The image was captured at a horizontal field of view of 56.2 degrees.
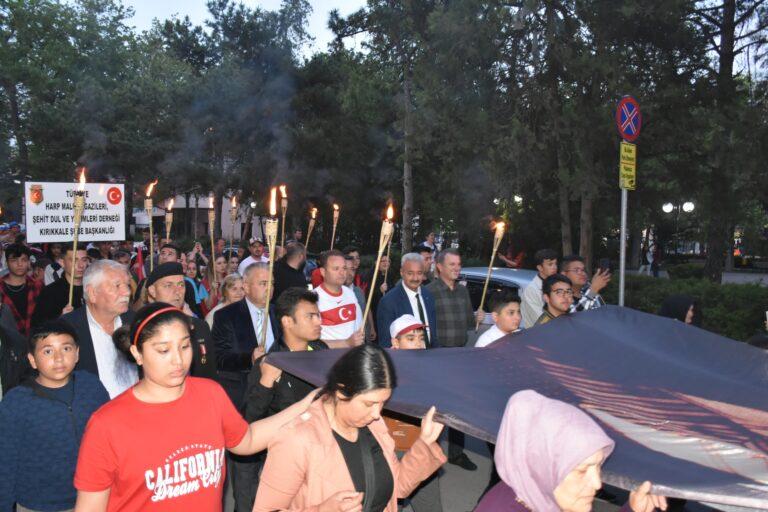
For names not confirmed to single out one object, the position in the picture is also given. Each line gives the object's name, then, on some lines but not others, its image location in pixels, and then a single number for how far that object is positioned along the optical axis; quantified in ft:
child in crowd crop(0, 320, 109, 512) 11.25
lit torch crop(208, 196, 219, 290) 28.37
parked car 34.71
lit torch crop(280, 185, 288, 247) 27.02
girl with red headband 8.67
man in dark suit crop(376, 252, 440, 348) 22.17
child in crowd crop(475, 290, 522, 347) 19.36
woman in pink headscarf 7.61
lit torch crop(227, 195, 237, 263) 26.12
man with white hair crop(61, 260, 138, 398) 14.57
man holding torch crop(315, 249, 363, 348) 20.47
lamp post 119.24
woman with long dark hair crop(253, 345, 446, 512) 8.77
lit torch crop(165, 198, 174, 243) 28.90
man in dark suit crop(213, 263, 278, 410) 16.63
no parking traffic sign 29.14
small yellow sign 27.50
